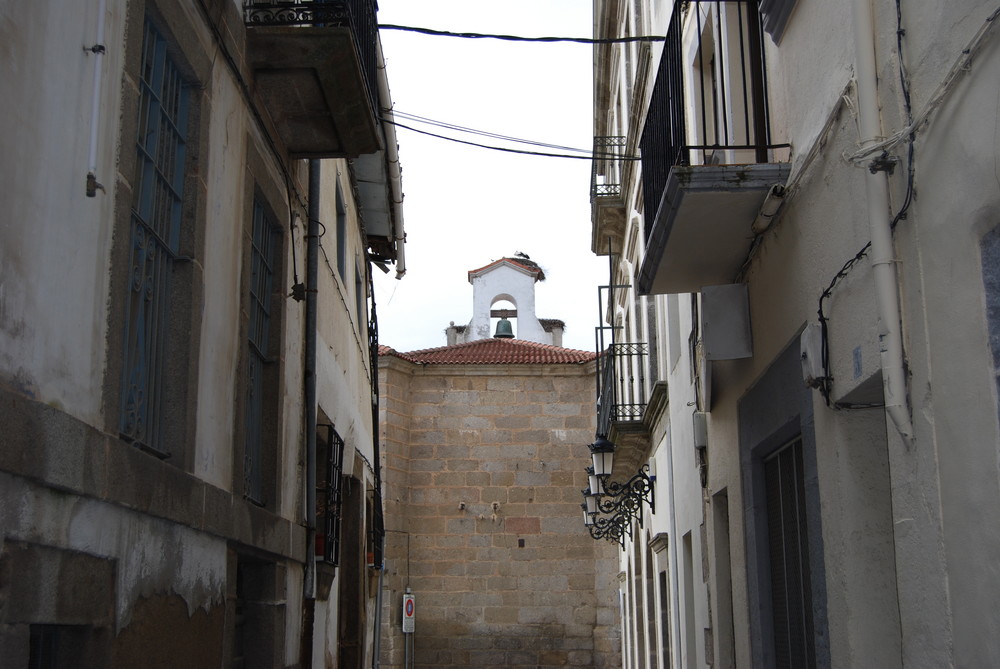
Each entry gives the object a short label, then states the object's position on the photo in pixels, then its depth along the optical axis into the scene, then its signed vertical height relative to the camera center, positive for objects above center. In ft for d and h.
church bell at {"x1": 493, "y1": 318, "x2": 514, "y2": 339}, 103.99 +23.84
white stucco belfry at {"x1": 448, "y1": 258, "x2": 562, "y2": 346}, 101.35 +26.49
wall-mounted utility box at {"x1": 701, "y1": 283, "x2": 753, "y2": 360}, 22.43 +5.27
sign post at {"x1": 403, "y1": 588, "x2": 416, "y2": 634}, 73.87 -0.55
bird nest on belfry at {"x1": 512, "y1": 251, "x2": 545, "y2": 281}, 104.73 +30.75
